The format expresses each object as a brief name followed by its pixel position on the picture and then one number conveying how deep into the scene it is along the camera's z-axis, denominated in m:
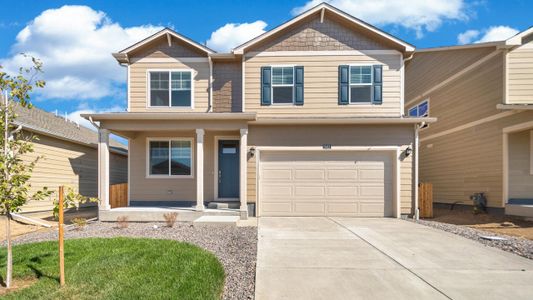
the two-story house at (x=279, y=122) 10.59
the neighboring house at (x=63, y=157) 11.05
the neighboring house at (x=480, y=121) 10.66
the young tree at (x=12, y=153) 4.15
